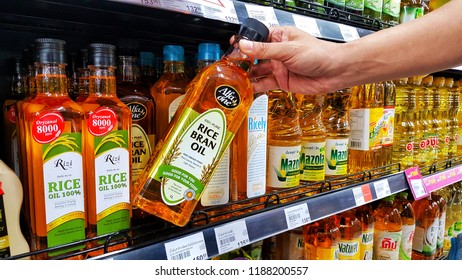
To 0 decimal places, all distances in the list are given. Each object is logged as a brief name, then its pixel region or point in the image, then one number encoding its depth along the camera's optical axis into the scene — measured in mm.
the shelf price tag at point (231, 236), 880
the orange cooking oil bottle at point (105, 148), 780
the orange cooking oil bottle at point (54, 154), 726
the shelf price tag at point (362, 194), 1274
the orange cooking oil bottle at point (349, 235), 1422
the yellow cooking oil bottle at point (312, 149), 1240
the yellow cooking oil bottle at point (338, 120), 1337
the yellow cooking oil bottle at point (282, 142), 1138
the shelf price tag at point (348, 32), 1215
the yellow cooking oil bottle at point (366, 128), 1446
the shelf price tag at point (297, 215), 1035
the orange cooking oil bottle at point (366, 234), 1517
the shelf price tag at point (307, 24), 1082
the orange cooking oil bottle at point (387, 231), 1636
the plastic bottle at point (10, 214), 728
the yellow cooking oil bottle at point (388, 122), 1529
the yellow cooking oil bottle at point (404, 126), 1771
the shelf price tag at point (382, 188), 1382
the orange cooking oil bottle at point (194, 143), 821
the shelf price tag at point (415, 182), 1551
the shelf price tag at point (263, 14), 966
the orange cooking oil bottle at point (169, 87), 958
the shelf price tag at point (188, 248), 794
